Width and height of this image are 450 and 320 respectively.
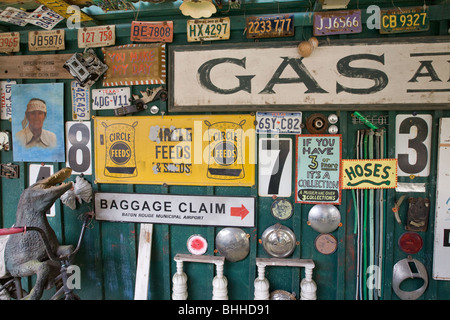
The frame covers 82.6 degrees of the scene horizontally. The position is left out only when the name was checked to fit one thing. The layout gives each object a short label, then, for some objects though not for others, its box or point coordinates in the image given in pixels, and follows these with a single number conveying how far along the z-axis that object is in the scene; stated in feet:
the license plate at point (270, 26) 8.14
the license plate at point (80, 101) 9.17
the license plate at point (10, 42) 9.34
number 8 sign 9.29
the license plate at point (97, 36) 8.87
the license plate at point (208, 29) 8.39
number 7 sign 8.49
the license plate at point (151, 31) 8.61
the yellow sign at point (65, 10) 7.83
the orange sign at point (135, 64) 8.69
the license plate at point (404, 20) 7.73
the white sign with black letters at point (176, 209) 8.71
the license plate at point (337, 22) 7.91
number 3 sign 8.04
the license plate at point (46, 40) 9.11
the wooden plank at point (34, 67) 9.14
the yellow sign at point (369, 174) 8.14
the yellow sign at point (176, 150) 8.61
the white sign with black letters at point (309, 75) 7.76
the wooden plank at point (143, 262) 8.86
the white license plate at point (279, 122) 8.36
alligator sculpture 7.61
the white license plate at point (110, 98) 8.98
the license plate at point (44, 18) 8.35
